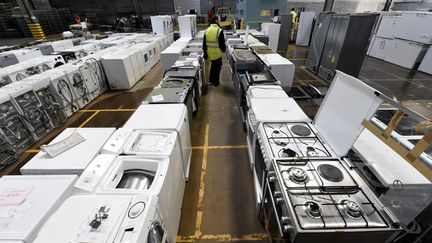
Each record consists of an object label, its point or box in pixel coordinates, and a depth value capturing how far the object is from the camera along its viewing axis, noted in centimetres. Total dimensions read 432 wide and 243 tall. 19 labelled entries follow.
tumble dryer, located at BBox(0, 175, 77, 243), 136
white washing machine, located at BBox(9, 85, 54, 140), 401
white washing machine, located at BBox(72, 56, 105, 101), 576
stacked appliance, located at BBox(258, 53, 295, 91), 517
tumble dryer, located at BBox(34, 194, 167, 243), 132
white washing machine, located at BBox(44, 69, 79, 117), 479
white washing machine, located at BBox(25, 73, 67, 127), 439
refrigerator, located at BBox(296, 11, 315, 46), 1130
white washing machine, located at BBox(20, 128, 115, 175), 192
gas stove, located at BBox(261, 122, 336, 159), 217
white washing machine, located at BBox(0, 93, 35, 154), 374
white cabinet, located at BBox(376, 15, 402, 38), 831
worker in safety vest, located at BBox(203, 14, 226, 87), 567
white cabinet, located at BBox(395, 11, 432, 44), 715
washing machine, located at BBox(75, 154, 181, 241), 170
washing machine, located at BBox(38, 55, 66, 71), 598
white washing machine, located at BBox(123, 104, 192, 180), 260
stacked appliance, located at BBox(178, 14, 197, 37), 970
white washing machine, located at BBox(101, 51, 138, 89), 649
